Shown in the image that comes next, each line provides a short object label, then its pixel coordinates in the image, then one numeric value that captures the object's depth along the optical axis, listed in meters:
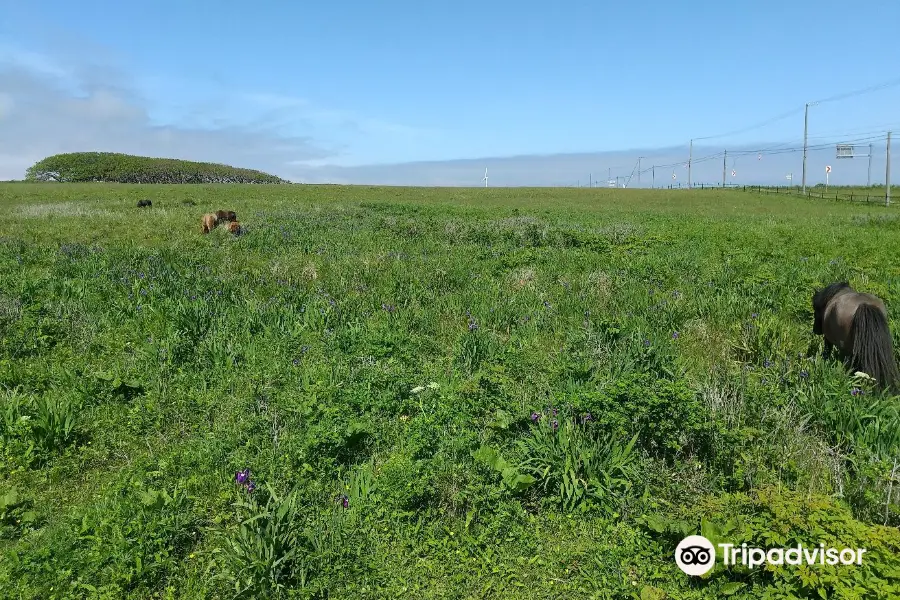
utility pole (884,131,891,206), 51.45
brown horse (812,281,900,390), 5.62
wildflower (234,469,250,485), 4.21
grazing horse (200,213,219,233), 18.56
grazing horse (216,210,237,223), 19.36
